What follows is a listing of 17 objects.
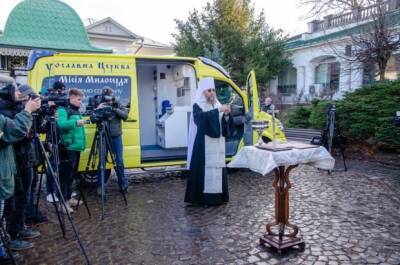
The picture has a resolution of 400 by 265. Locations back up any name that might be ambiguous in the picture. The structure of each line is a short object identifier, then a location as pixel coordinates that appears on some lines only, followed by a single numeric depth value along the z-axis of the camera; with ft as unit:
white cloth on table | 12.02
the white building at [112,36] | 77.00
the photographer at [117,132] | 19.12
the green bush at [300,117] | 40.24
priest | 17.99
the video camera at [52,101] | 13.98
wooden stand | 12.82
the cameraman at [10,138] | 10.48
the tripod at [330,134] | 27.00
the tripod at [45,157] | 12.03
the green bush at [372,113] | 30.04
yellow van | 21.18
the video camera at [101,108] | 17.52
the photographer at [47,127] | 14.08
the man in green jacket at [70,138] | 16.67
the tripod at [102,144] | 17.09
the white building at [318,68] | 57.77
